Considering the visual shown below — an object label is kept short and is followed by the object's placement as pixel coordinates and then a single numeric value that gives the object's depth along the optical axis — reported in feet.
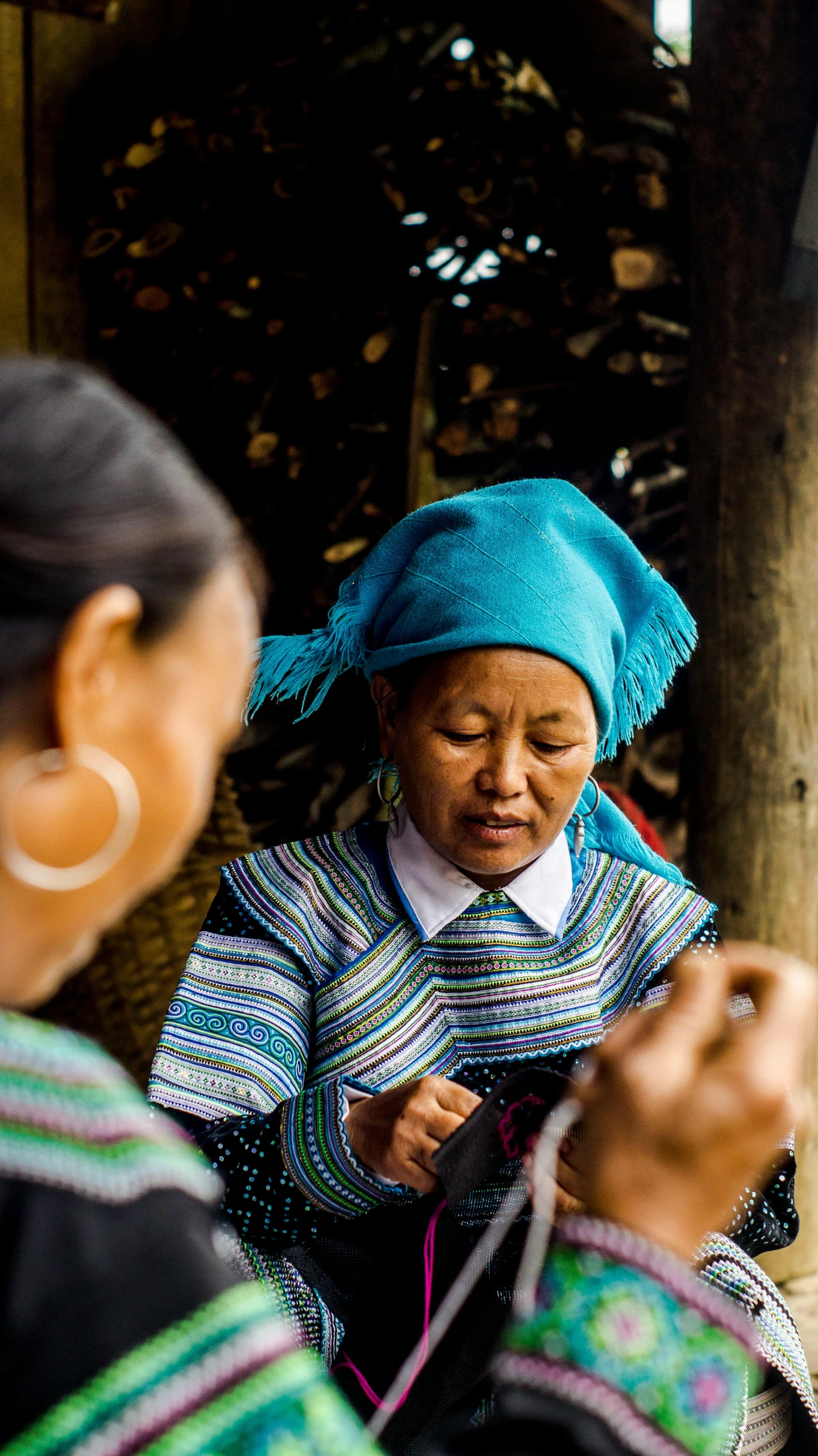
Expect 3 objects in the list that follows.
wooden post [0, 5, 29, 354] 13.56
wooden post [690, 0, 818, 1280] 9.77
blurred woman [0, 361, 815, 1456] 2.48
